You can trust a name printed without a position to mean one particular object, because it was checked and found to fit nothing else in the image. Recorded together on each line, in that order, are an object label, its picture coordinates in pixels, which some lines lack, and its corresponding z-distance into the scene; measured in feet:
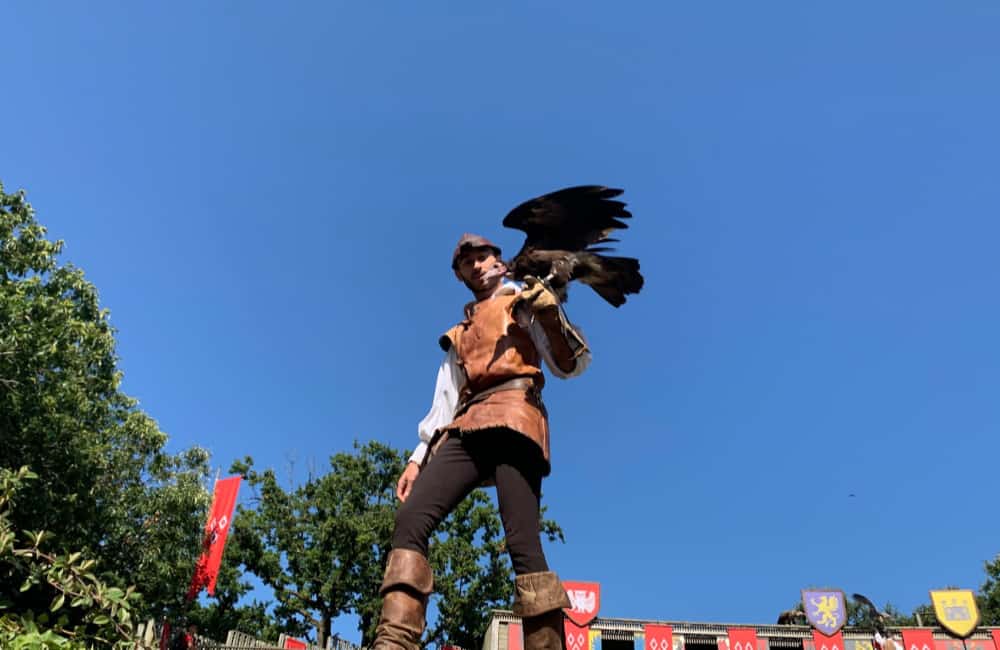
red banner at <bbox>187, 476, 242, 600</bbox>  52.42
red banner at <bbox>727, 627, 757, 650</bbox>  73.20
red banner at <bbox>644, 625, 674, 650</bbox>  72.43
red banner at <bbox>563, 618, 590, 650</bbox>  69.77
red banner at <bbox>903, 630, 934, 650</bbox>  70.38
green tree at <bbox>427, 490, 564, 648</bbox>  76.95
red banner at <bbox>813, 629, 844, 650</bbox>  69.82
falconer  7.14
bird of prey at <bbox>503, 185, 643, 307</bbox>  9.43
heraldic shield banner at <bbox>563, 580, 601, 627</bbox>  70.13
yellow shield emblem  70.23
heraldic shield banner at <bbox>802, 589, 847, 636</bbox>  70.44
